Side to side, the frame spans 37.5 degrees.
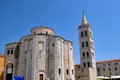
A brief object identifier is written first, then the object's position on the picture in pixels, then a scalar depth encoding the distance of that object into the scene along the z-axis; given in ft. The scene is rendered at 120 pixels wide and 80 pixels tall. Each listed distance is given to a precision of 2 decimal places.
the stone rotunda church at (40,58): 106.52
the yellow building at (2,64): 101.40
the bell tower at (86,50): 143.02
